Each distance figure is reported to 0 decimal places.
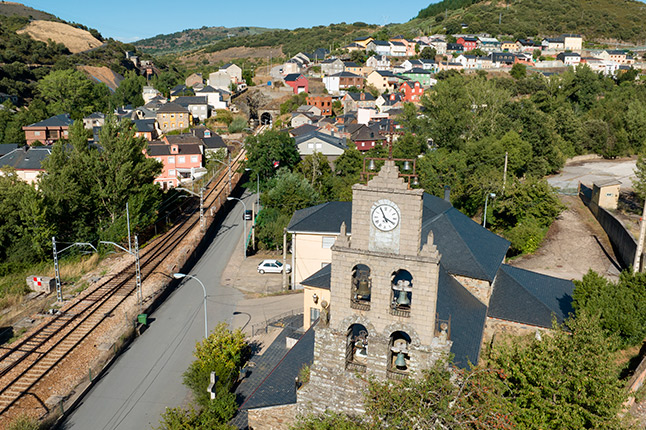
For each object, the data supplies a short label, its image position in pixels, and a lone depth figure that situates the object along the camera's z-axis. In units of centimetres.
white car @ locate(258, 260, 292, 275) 4331
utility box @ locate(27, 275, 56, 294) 3650
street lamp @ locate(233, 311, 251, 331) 3339
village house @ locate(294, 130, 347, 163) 6875
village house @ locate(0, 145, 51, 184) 6911
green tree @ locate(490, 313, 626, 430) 1497
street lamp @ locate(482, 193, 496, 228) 4238
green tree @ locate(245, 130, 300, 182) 5956
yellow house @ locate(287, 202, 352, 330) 3638
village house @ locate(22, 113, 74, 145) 9206
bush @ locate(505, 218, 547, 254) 4141
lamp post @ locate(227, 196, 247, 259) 4703
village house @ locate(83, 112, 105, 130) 10544
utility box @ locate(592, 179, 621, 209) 4734
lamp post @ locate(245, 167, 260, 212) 5653
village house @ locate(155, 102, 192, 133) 9950
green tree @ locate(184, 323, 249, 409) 2406
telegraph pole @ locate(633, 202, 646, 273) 3019
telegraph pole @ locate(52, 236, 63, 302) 3453
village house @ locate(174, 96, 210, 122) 10544
